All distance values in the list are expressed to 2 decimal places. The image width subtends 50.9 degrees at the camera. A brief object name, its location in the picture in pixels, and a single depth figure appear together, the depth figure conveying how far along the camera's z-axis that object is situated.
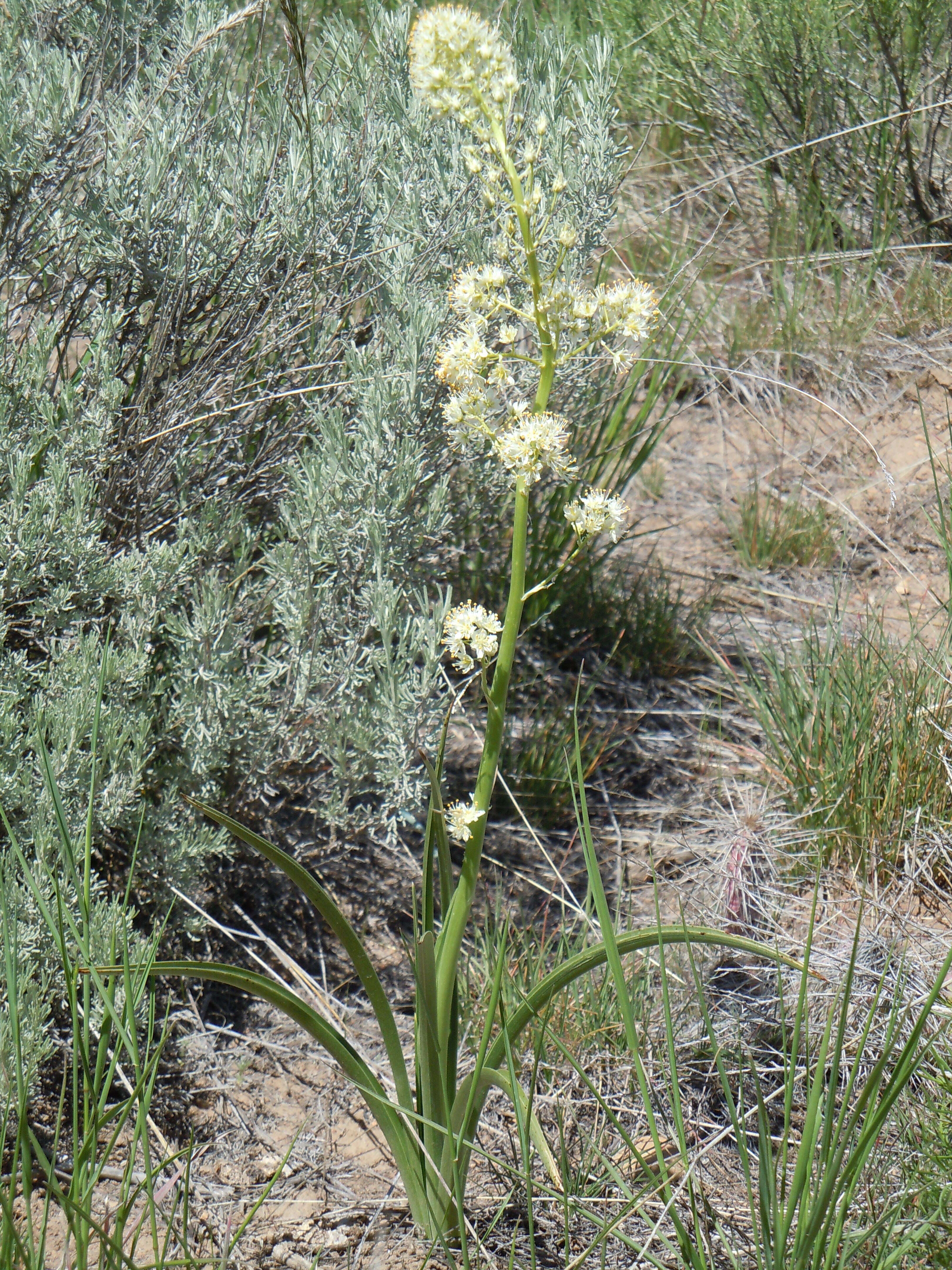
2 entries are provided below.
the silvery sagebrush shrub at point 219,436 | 2.05
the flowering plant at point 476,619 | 1.24
